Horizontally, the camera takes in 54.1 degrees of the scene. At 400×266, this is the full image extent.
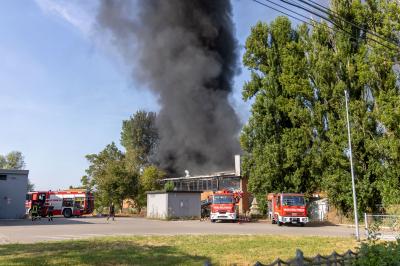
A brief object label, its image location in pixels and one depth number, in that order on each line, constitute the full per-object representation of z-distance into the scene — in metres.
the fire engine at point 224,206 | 32.66
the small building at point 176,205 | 39.03
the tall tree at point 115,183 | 47.91
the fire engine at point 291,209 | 28.47
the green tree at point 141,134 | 82.75
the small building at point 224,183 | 47.75
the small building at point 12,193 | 36.50
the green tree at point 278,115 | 36.22
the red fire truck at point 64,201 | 42.00
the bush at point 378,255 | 5.77
